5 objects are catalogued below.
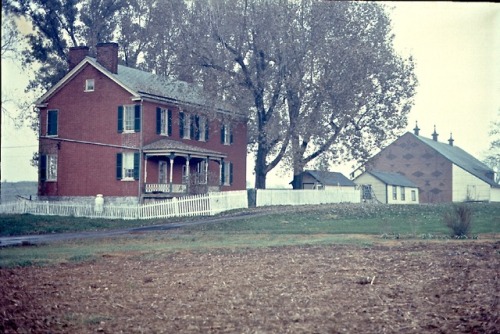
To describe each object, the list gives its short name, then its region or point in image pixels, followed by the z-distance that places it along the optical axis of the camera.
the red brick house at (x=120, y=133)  30.80
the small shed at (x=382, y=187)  55.00
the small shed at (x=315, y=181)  48.41
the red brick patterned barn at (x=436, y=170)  57.44
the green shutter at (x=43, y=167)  33.19
